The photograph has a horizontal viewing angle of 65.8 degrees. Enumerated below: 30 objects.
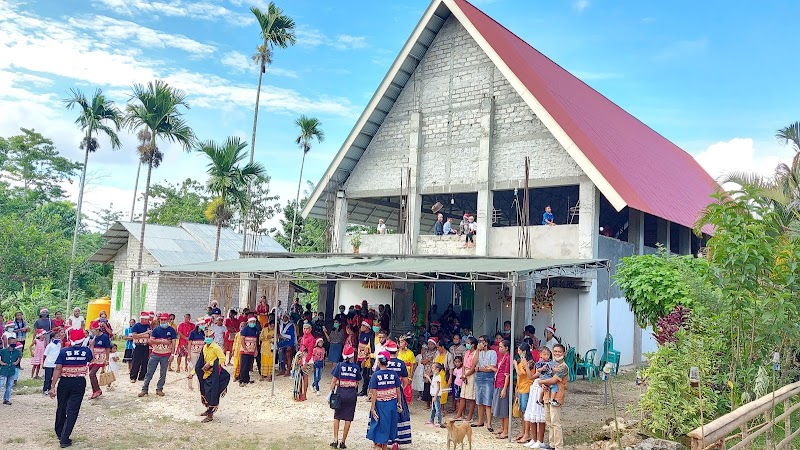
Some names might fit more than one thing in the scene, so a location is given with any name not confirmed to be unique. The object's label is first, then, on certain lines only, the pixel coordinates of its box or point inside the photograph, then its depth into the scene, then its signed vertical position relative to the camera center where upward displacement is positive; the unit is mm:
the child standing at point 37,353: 13328 -1627
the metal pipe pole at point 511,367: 9424 -993
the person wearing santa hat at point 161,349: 12141 -1257
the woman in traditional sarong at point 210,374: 10438 -1454
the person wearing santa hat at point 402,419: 8922 -1745
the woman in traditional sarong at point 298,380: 12216 -1732
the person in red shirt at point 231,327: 15492 -949
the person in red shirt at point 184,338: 14242 -1240
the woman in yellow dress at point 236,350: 14273 -1443
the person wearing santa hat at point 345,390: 9023 -1382
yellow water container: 22291 -941
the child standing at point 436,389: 10586 -1524
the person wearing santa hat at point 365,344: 12479 -970
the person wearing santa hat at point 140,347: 12969 -1351
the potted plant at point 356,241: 18719 +1637
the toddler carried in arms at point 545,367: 9242 -918
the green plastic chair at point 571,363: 14898 -1352
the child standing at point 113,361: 12938 -1651
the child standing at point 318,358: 12562 -1336
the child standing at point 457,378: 10984 -1380
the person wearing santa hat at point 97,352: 11891 -1364
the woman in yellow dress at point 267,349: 14547 -1365
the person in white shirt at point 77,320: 13950 -902
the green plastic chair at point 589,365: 15084 -1392
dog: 8455 -1797
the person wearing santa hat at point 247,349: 13508 -1293
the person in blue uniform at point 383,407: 8688 -1554
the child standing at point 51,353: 11859 -1408
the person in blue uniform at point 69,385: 8836 -1500
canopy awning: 11035 +618
